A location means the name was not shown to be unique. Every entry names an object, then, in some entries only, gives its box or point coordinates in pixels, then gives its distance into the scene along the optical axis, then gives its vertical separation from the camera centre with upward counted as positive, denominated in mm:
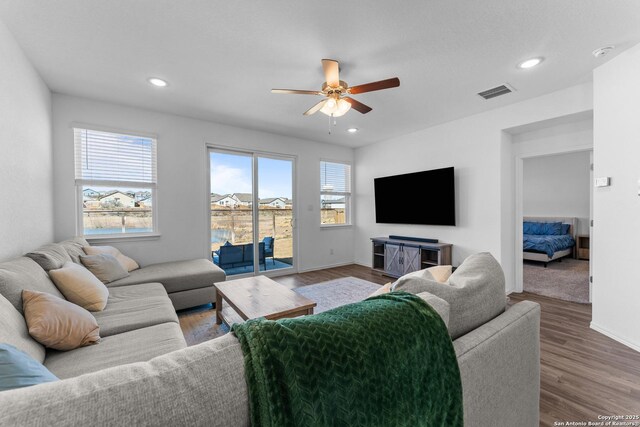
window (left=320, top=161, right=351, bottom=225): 5544 +371
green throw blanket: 571 -387
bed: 5285 -642
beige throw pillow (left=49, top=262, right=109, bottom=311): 1965 -565
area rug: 3514 -1193
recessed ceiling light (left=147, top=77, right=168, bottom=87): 2807 +1409
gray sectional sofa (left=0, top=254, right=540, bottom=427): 473 -390
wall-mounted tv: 4207 +200
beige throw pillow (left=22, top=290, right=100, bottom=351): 1418 -609
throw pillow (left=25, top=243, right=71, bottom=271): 2043 -346
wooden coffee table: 2110 -782
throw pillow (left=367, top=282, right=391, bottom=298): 1213 -378
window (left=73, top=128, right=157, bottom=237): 3346 +402
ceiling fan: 2285 +1081
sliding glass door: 4320 -9
